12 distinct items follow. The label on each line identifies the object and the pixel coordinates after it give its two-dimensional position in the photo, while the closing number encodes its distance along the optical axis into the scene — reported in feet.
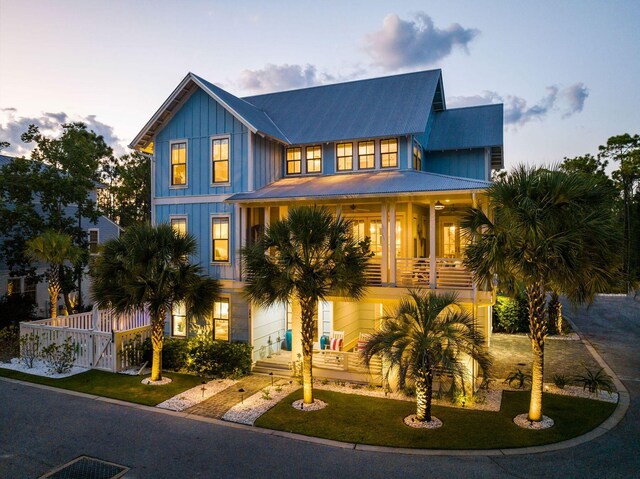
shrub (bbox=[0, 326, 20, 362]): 59.11
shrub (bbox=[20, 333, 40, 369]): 55.21
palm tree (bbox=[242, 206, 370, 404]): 39.88
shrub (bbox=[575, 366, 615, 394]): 43.65
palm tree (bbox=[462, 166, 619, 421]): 33.32
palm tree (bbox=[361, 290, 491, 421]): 34.55
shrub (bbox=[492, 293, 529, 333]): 76.07
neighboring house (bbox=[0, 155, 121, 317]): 81.30
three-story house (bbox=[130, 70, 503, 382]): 51.57
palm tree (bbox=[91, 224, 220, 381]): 45.98
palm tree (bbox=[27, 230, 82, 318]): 68.13
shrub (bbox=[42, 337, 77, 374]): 51.60
